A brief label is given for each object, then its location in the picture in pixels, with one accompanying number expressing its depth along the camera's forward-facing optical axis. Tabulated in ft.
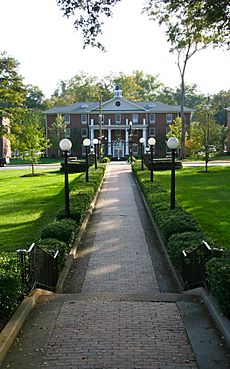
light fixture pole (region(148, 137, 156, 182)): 73.96
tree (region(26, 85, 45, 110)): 329.79
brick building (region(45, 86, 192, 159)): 229.45
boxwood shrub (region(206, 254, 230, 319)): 17.48
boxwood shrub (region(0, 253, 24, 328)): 17.29
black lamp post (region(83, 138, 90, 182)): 79.96
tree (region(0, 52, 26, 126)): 116.78
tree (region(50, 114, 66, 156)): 218.79
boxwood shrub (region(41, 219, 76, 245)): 33.22
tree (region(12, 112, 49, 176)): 124.36
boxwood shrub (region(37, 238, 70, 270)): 28.28
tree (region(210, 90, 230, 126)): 303.89
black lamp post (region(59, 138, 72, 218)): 41.06
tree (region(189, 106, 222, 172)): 120.82
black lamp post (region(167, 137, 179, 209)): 42.78
